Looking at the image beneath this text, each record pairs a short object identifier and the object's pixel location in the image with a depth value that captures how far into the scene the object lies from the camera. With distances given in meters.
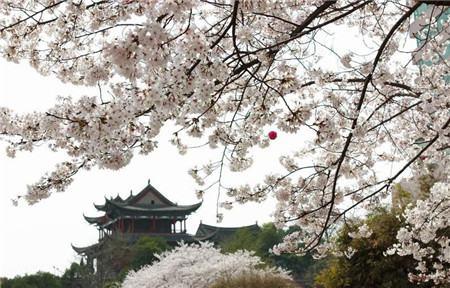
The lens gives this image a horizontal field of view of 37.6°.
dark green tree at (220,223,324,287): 31.30
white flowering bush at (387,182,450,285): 5.25
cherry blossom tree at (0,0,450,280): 2.65
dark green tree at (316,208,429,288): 9.72
